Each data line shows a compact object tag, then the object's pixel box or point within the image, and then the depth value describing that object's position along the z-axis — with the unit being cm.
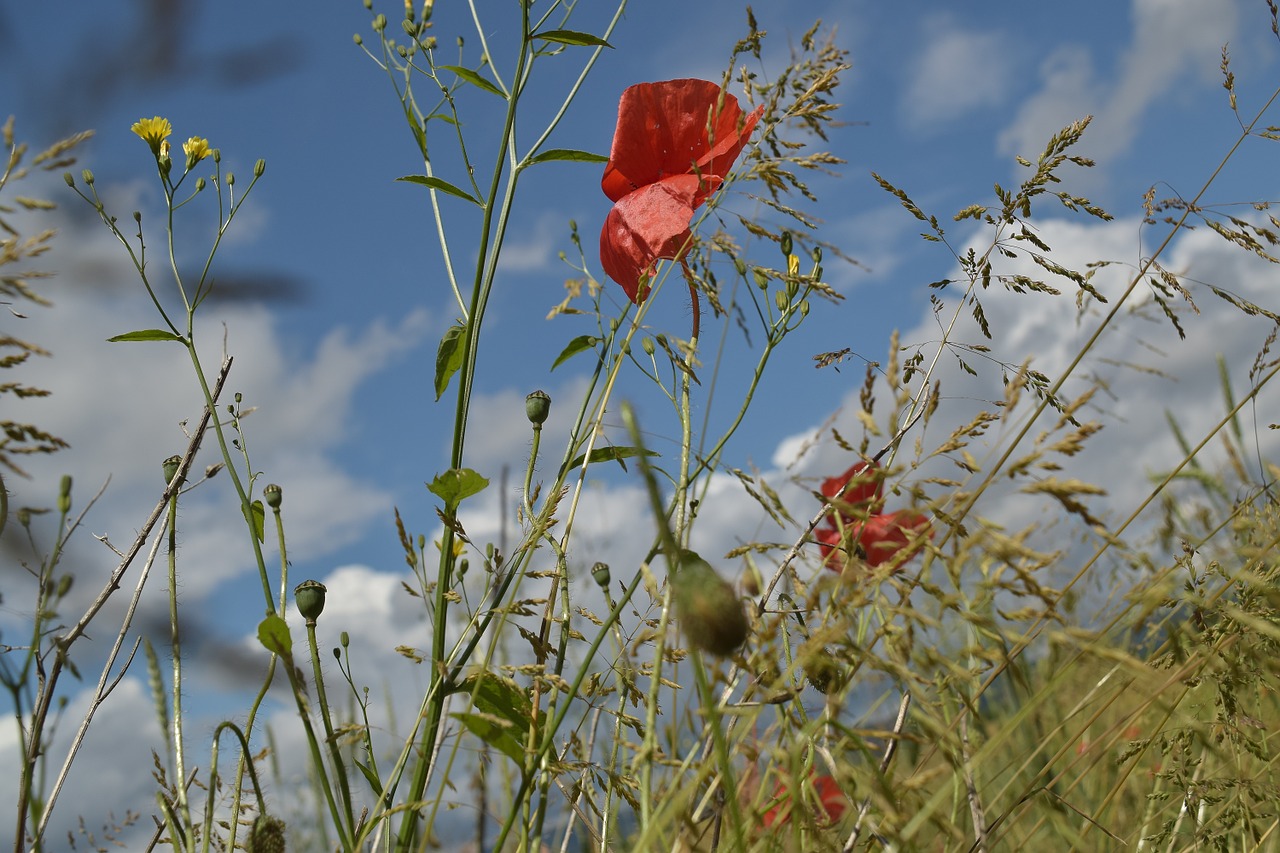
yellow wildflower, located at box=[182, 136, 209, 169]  73
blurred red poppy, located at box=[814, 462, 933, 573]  55
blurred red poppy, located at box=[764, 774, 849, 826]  78
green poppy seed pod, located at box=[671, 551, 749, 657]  51
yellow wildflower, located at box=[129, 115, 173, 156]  74
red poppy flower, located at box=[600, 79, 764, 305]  69
